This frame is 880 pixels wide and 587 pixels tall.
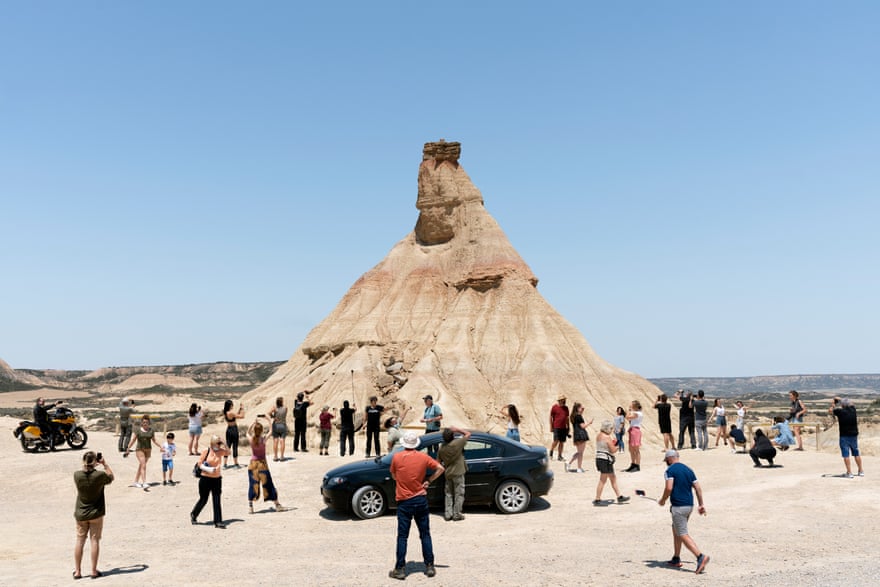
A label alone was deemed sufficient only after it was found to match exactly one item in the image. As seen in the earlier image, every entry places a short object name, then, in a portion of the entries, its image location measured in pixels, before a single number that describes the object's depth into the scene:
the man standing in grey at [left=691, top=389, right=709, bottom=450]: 20.81
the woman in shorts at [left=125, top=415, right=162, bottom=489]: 16.91
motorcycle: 22.32
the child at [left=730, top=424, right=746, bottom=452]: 20.92
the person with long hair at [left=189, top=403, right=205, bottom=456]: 20.17
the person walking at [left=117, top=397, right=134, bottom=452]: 21.19
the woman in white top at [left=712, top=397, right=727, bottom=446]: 22.17
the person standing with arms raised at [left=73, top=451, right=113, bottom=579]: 9.70
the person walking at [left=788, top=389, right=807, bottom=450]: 20.72
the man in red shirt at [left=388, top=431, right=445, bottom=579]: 9.18
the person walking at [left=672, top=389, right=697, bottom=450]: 21.50
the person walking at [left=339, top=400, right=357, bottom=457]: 20.59
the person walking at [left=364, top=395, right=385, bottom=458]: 20.27
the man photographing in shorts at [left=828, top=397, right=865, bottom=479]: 15.96
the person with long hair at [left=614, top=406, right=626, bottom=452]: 20.48
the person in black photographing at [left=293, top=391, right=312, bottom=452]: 21.06
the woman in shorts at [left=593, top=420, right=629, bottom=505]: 13.96
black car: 13.43
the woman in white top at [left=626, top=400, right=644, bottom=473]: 17.56
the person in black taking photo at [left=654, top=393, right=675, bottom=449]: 19.32
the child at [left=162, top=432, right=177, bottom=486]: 17.41
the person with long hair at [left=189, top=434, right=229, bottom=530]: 12.65
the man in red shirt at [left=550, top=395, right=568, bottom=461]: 18.47
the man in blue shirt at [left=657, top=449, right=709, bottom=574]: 9.62
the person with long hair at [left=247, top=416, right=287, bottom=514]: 14.25
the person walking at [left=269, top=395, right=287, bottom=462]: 19.81
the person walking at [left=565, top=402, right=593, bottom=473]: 17.44
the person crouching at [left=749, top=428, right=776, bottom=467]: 18.09
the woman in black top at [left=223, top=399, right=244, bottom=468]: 18.95
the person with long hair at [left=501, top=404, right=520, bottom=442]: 17.64
